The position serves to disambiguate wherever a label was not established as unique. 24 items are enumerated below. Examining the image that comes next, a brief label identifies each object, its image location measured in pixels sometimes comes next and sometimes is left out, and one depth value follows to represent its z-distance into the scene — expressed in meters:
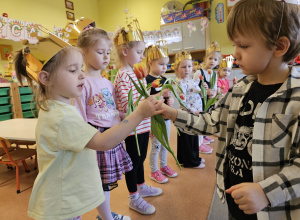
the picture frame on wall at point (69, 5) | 5.19
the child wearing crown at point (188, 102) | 2.07
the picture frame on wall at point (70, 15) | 5.25
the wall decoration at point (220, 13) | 4.65
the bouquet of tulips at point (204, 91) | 1.35
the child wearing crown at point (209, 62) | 2.31
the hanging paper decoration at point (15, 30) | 3.62
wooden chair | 1.90
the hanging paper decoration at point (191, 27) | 4.45
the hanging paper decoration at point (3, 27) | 3.46
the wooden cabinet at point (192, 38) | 4.49
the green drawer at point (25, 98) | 3.94
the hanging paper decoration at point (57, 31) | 4.33
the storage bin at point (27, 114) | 3.97
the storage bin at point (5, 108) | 3.59
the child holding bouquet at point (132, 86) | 1.30
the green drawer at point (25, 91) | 3.89
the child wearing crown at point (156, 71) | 1.72
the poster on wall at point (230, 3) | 4.44
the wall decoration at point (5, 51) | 3.94
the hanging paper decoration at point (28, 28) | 3.88
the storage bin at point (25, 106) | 3.95
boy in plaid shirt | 0.58
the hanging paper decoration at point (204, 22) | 4.34
